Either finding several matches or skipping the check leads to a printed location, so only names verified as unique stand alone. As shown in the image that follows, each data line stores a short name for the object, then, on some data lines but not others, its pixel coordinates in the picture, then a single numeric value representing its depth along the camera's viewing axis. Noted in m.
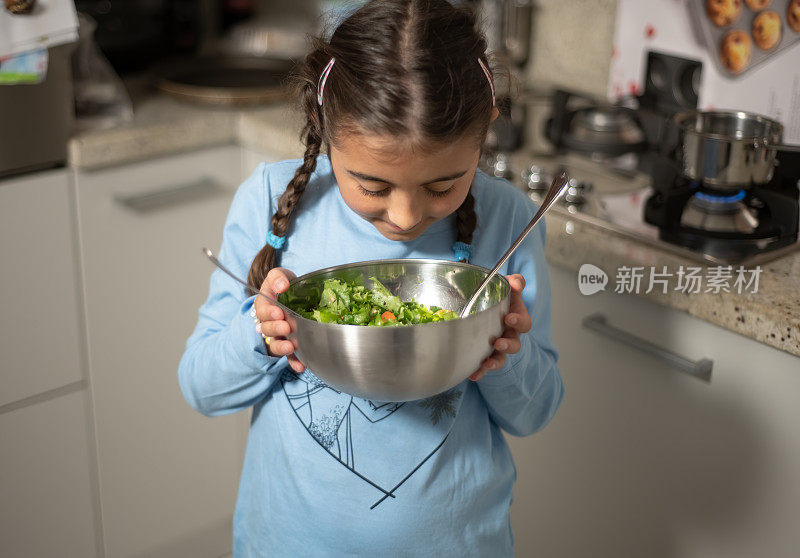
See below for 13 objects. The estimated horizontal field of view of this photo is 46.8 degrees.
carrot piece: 0.82
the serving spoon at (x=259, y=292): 0.76
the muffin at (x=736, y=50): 1.45
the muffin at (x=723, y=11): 1.46
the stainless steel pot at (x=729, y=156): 1.18
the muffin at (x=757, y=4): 1.41
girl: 0.82
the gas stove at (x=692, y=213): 1.18
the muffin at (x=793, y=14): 1.37
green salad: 0.82
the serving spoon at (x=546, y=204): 0.80
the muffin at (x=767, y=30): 1.41
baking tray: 1.39
